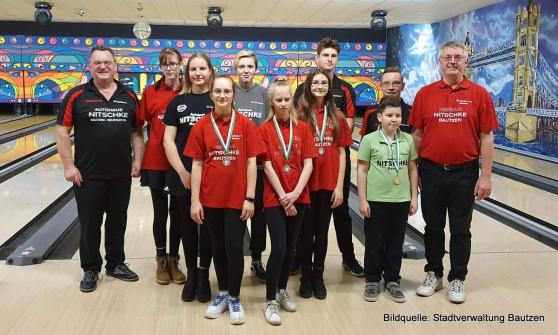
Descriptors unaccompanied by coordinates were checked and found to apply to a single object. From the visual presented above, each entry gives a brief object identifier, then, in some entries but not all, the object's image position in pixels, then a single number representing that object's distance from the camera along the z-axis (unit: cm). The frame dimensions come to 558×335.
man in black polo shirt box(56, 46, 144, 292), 263
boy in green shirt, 255
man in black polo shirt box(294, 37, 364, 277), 267
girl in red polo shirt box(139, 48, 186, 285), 270
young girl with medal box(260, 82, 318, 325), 234
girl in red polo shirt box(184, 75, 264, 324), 229
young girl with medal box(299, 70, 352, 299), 253
